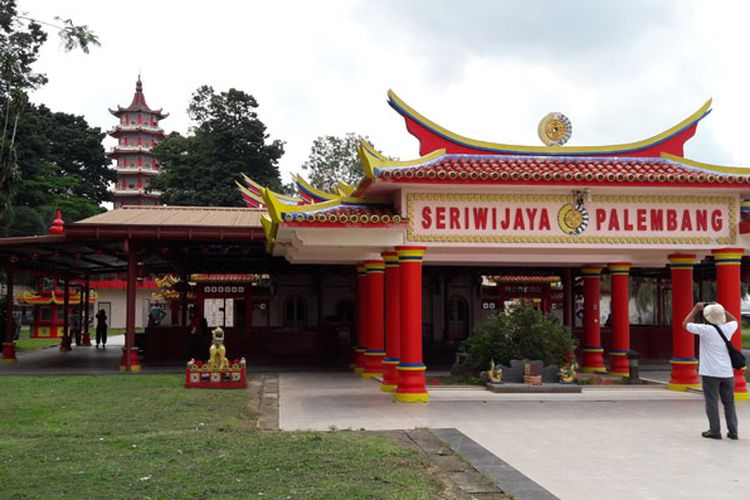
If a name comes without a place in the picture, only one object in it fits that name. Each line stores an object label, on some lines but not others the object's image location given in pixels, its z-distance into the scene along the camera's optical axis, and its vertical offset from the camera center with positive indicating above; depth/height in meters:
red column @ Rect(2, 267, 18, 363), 21.21 -0.95
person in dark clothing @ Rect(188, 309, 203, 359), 22.09 -1.19
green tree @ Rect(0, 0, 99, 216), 9.36 +3.99
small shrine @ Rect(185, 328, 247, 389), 14.23 -1.39
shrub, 14.91 -0.78
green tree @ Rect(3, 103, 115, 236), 39.47 +8.88
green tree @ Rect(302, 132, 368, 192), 46.31 +8.88
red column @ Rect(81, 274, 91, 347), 28.50 -1.09
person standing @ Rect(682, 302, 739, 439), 8.76 -0.87
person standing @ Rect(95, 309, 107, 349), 28.81 -1.03
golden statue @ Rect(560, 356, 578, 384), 14.28 -1.43
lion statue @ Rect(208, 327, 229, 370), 14.38 -1.09
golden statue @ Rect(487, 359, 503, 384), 14.21 -1.42
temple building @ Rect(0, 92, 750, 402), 12.48 +1.45
